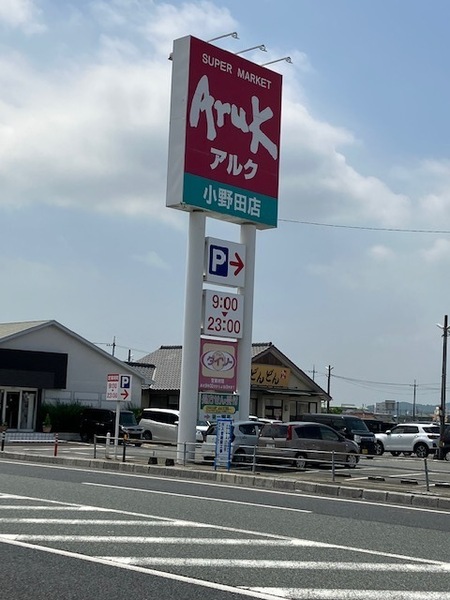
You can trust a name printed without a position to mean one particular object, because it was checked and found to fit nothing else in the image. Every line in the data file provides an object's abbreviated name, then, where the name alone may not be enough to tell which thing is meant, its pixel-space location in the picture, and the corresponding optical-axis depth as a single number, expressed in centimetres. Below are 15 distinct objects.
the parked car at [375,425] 5077
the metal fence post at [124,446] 2550
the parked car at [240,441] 2516
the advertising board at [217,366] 2723
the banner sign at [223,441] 2348
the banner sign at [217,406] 2697
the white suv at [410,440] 3856
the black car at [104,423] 3928
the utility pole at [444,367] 4390
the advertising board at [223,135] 2653
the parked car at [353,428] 3803
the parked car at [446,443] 3531
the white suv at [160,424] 3978
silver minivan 2512
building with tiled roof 5378
